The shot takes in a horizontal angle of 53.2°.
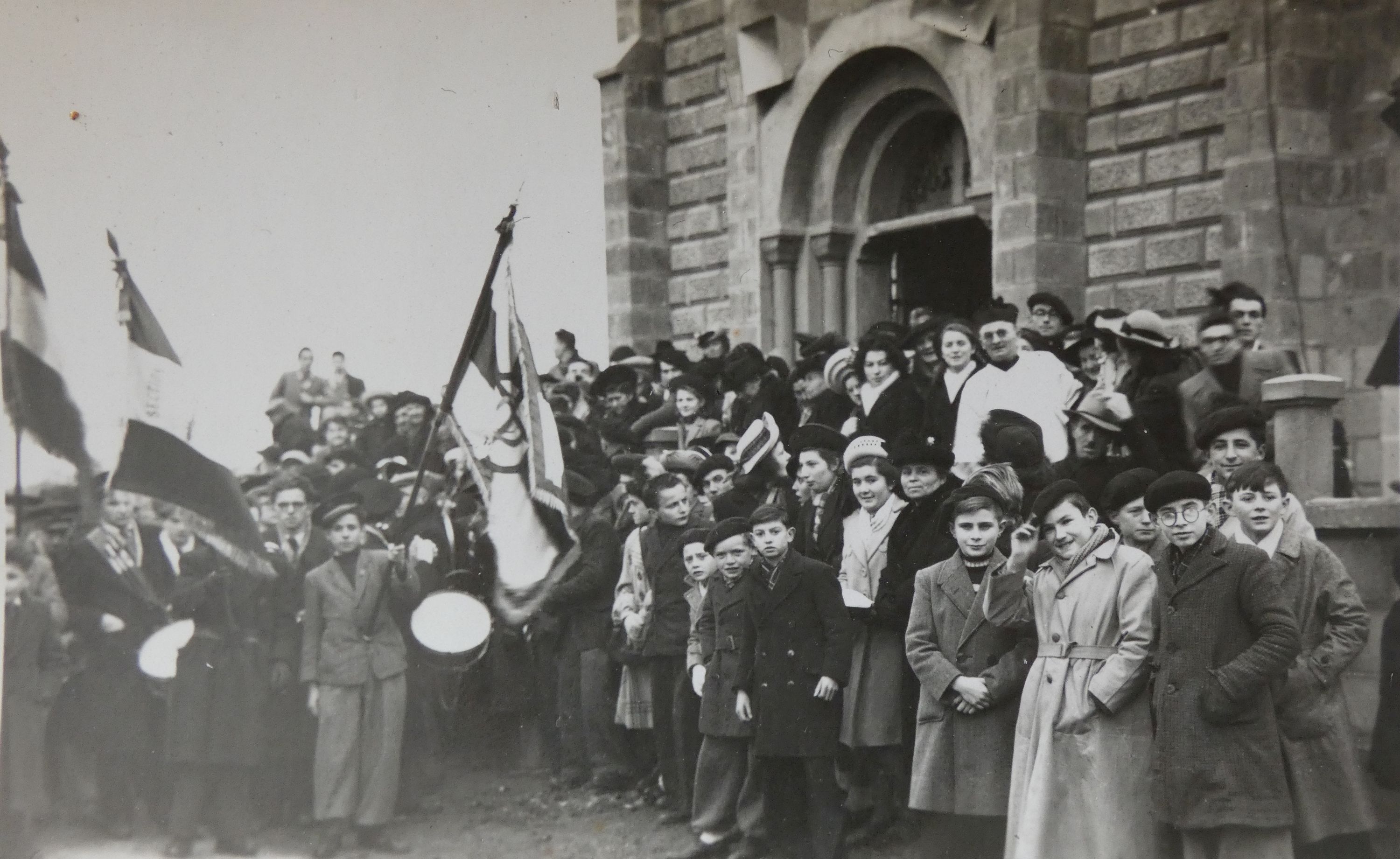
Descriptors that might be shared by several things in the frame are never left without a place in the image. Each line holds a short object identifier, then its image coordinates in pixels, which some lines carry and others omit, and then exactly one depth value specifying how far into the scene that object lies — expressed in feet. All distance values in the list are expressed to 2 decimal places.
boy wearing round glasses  14.21
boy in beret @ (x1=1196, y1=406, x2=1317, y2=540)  16.58
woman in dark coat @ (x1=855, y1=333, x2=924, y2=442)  21.49
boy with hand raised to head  15.23
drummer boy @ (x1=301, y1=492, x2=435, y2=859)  22.57
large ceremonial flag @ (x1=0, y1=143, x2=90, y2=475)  24.67
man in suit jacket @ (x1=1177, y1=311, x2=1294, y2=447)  19.02
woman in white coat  18.85
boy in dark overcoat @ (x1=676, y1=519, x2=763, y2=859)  19.53
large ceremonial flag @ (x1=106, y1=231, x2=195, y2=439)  24.88
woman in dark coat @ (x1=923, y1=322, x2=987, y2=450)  21.22
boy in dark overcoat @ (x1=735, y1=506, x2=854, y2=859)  18.47
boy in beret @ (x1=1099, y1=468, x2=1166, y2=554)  16.43
